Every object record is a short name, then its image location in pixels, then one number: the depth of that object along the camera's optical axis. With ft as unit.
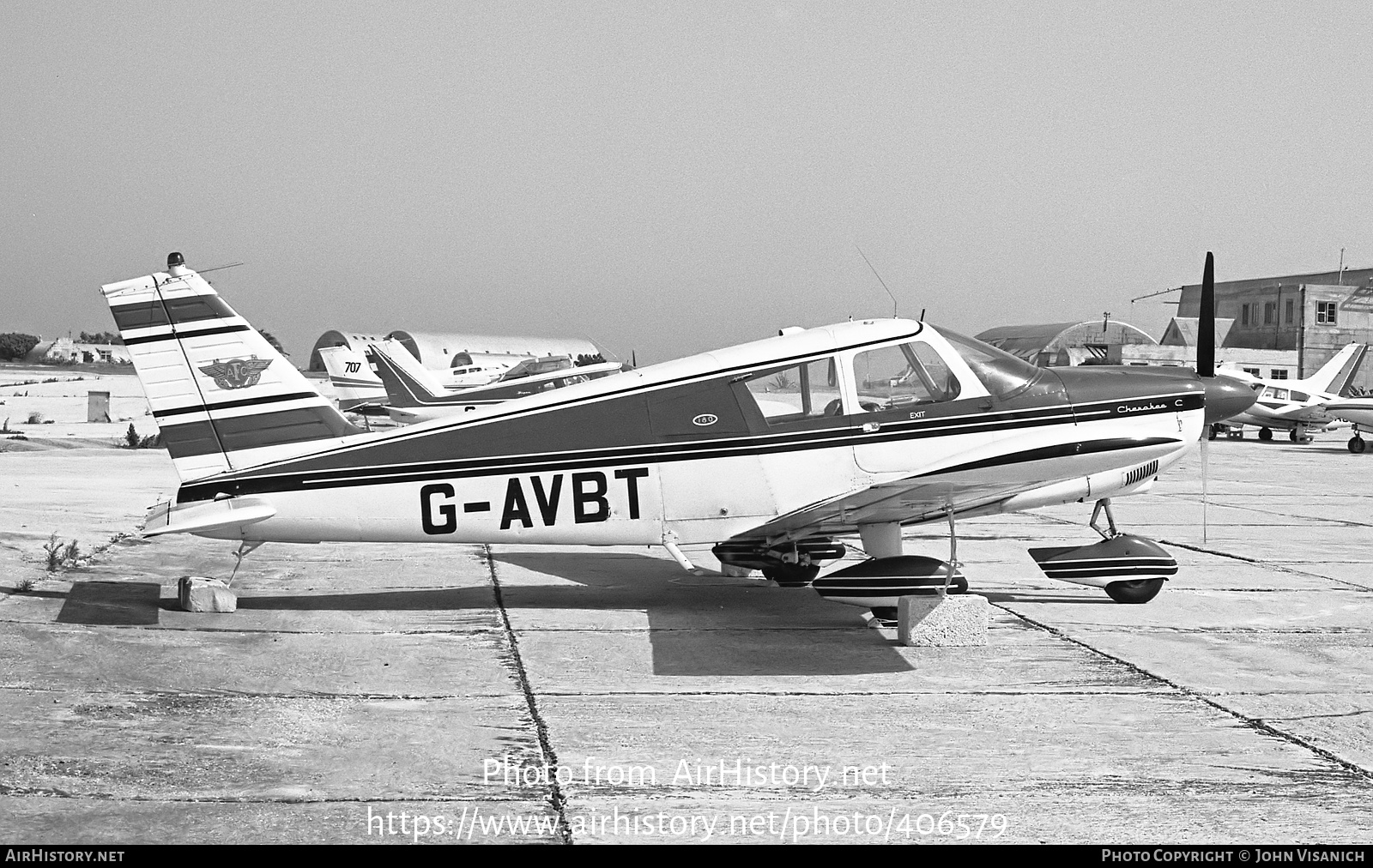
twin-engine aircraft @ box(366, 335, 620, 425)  108.17
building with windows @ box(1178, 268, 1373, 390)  225.15
